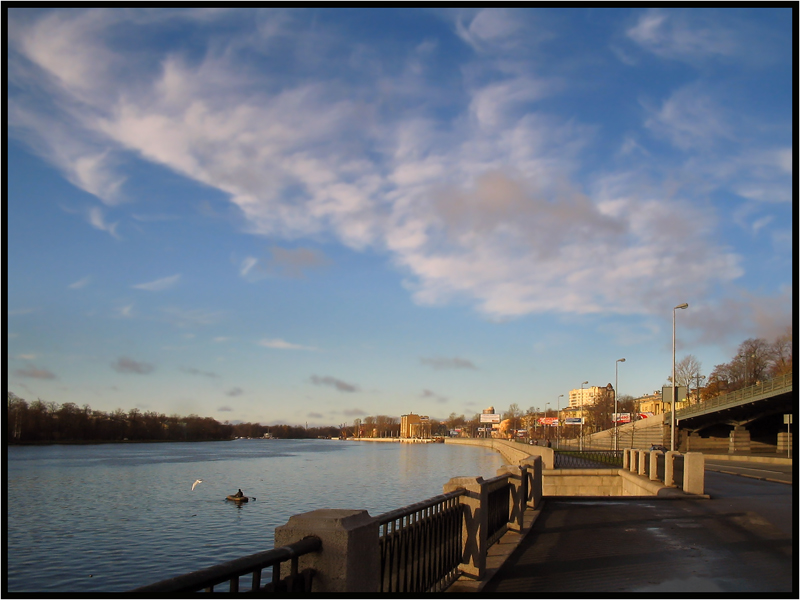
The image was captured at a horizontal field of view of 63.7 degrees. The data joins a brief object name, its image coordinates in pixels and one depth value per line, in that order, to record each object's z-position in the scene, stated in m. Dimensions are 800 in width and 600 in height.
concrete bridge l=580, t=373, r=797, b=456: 54.78
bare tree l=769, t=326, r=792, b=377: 89.81
